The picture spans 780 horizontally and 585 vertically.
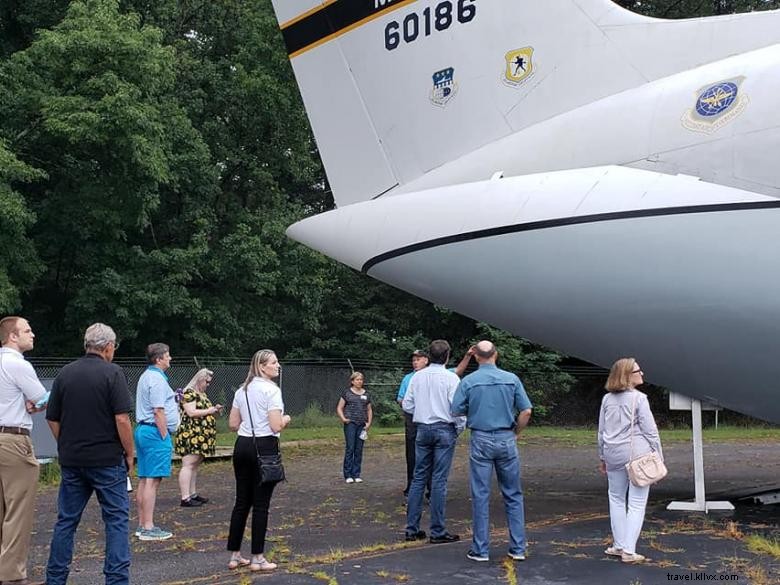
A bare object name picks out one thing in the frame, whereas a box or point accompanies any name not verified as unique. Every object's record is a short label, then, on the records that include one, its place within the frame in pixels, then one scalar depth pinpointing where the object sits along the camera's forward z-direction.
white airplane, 6.65
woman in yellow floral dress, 8.42
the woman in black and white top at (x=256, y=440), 5.81
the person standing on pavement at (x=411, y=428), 8.95
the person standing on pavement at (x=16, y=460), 5.32
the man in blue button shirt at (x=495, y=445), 6.04
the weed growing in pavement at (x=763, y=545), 6.05
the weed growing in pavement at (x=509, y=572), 5.50
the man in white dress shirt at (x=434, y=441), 6.71
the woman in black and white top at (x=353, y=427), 10.95
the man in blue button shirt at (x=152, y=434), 7.14
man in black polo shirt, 5.16
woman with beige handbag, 5.93
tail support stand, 7.73
